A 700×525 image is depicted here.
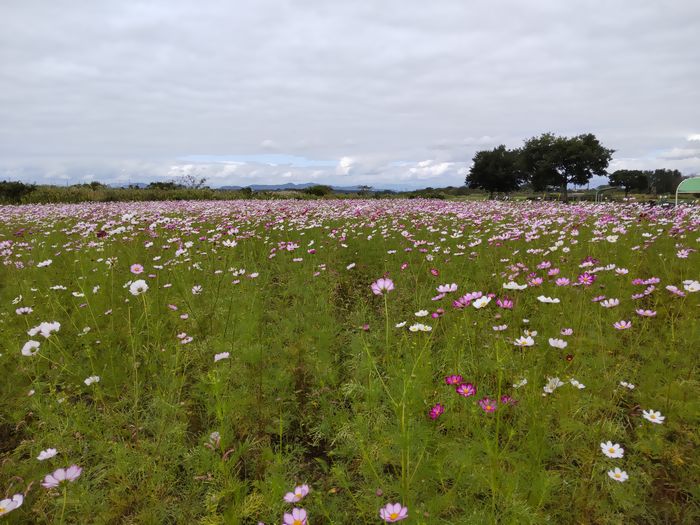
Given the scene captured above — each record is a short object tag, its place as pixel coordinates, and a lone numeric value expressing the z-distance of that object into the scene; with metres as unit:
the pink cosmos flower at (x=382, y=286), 2.12
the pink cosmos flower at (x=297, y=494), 1.57
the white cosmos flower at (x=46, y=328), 2.34
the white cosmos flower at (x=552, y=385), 2.16
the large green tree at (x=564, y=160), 41.31
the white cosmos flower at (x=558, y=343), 2.24
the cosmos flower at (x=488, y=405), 1.96
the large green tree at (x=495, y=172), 52.47
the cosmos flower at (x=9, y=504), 1.53
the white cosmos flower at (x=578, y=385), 2.14
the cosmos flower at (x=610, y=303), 2.67
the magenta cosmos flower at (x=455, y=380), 1.97
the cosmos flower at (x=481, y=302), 2.34
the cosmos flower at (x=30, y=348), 2.42
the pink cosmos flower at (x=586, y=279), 3.05
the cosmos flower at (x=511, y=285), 2.71
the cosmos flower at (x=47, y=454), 1.85
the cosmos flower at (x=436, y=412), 1.89
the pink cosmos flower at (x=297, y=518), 1.51
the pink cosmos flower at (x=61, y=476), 1.63
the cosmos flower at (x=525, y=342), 2.16
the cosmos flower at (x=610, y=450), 1.87
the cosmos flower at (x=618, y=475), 1.81
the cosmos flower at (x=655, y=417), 2.12
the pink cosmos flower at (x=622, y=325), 2.72
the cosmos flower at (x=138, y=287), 2.75
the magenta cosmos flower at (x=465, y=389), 1.98
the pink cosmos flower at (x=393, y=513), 1.38
